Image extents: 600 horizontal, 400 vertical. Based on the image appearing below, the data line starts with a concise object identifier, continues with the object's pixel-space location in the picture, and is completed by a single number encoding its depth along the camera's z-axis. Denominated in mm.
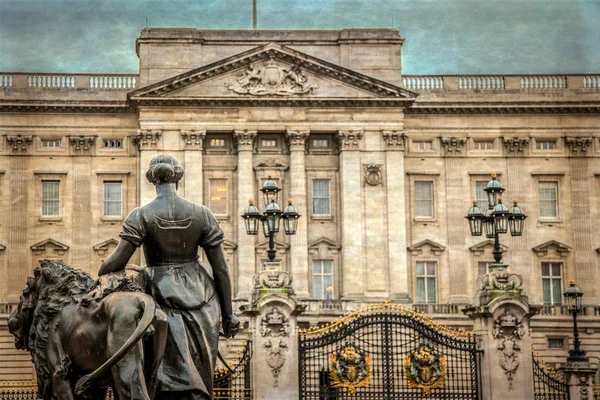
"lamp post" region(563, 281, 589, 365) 28559
